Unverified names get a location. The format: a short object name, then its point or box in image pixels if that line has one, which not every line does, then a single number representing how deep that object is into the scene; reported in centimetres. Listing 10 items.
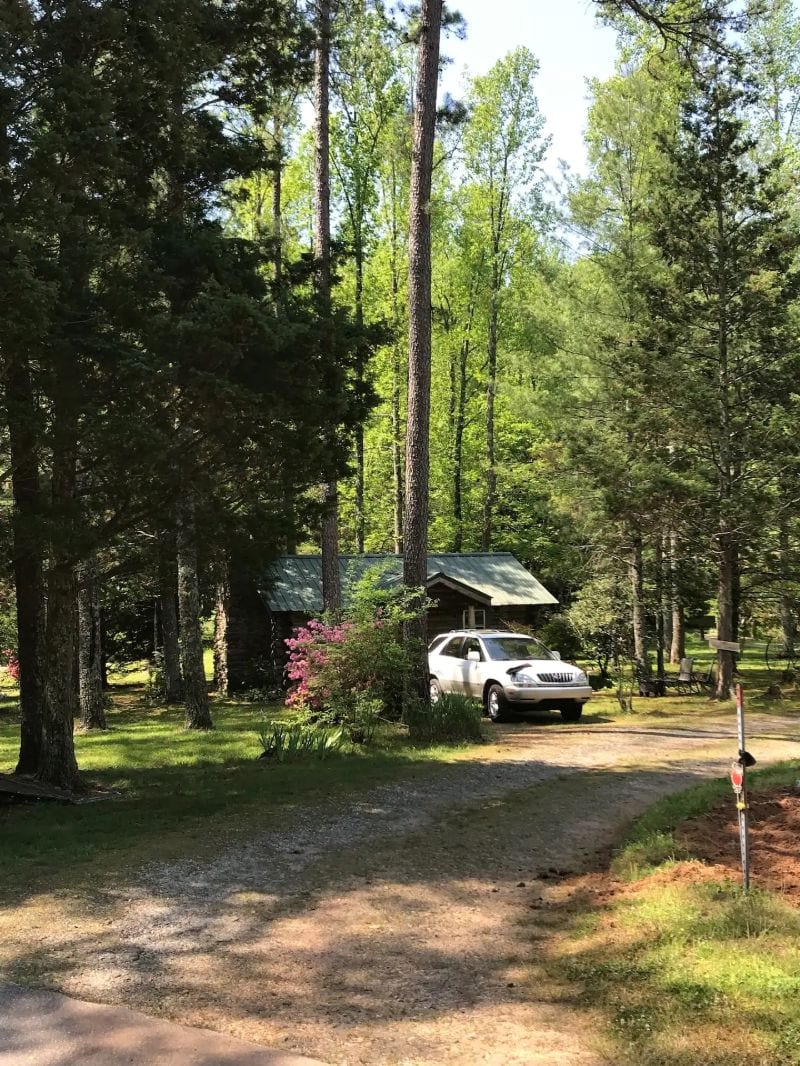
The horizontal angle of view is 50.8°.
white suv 1544
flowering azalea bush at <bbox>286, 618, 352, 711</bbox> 1272
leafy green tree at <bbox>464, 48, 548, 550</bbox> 3234
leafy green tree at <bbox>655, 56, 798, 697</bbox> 1703
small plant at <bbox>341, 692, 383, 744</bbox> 1243
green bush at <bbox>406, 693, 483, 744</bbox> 1289
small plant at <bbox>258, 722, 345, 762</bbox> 1164
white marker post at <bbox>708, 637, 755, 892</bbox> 496
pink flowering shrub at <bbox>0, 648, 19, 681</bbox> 2323
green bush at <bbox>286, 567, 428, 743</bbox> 1266
